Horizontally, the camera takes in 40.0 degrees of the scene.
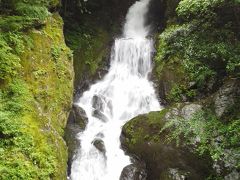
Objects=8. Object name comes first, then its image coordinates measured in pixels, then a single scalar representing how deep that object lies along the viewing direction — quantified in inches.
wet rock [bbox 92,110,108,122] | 542.0
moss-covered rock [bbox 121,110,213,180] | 376.4
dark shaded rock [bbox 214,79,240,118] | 323.0
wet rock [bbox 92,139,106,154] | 452.3
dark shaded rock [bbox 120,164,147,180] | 402.9
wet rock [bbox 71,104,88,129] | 517.3
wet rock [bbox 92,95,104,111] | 578.6
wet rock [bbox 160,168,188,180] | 375.2
